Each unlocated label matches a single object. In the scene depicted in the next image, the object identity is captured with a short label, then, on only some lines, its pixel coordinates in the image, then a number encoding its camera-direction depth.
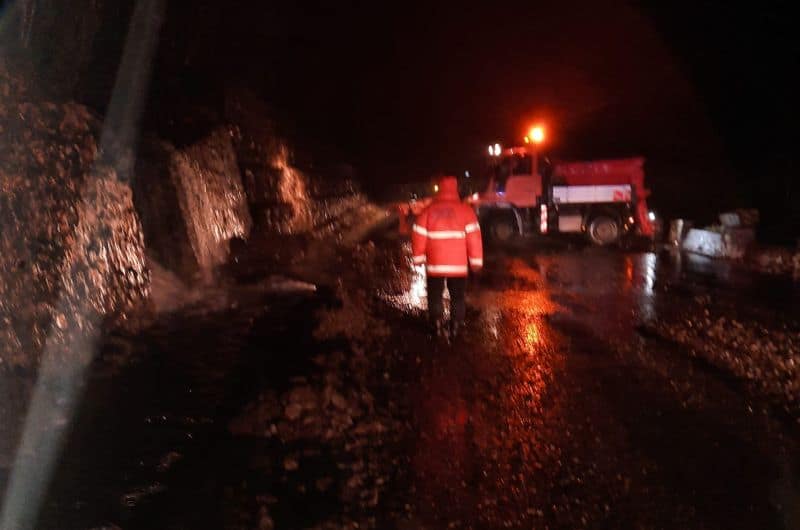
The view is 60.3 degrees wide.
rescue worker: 7.86
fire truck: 18.62
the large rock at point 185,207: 10.48
